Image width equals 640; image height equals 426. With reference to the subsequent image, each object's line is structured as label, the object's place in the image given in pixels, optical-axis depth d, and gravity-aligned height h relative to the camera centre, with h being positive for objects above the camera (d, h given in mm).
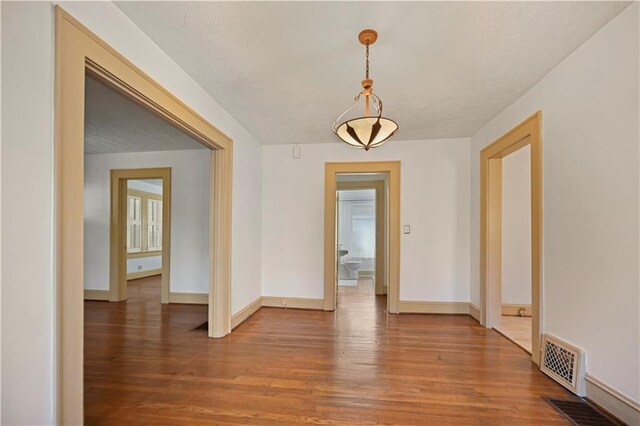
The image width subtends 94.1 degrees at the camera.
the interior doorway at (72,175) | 1426 +181
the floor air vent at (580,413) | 1846 -1309
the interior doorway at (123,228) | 4906 -282
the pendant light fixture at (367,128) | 2002 +645
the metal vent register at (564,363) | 2119 -1153
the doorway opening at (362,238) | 5531 -629
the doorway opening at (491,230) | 3614 -219
